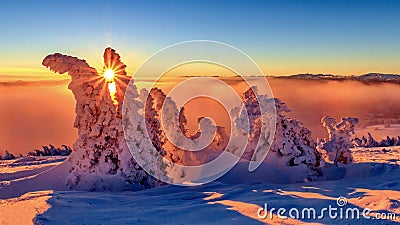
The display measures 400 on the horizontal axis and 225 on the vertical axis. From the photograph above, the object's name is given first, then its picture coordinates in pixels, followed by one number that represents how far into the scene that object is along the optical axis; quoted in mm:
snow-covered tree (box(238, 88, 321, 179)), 12258
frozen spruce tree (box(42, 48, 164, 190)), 11016
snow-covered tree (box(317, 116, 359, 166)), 12742
